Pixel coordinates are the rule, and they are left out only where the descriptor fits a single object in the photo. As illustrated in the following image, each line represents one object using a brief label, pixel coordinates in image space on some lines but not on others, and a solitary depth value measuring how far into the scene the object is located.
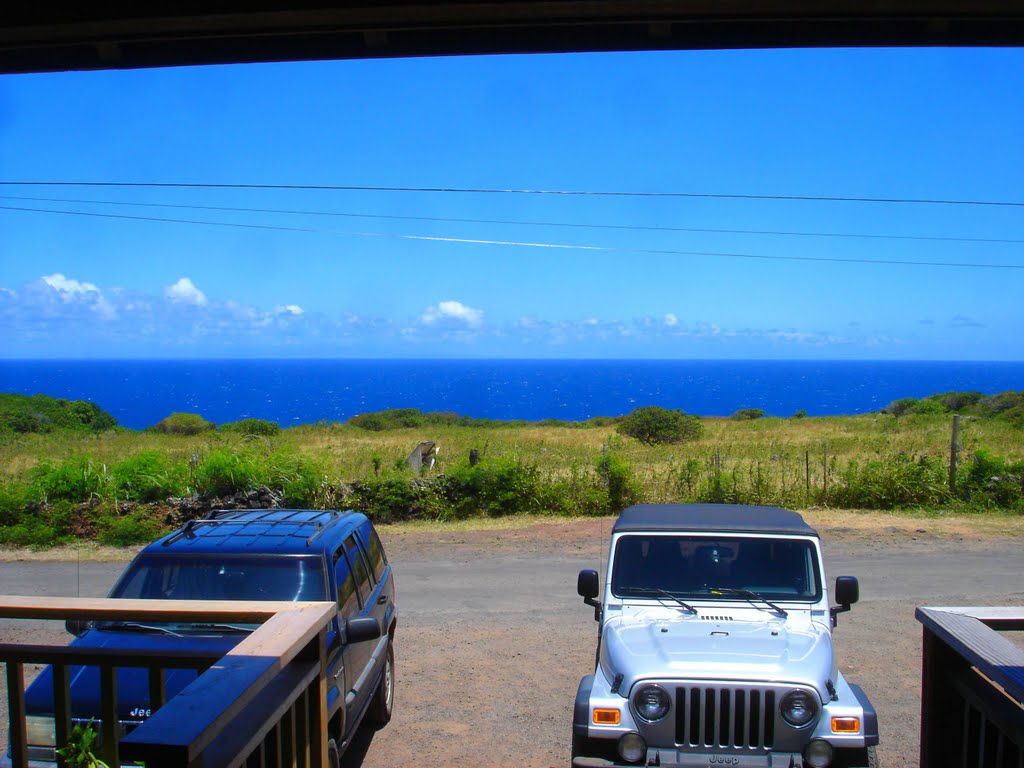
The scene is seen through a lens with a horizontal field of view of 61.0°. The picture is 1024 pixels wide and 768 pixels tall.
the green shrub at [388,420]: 47.69
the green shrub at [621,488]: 17.02
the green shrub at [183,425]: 41.03
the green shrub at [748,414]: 55.35
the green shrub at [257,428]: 35.81
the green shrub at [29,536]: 14.88
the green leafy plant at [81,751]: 2.81
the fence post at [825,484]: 17.24
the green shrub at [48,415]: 39.66
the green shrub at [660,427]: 34.16
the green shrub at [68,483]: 15.82
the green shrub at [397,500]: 16.61
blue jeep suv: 4.87
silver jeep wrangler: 4.78
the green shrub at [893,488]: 17.23
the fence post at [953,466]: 17.14
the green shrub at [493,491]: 16.91
